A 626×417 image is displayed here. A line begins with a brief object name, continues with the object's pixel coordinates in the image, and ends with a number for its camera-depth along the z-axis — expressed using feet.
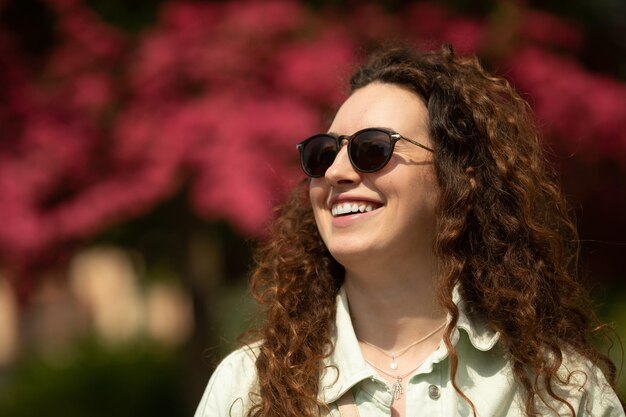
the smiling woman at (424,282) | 6.61
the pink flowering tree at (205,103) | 12.36
